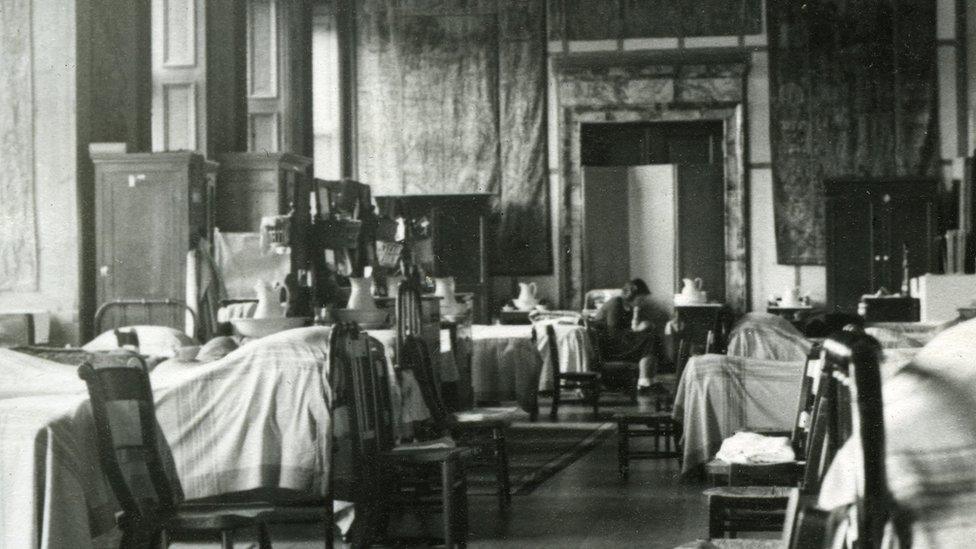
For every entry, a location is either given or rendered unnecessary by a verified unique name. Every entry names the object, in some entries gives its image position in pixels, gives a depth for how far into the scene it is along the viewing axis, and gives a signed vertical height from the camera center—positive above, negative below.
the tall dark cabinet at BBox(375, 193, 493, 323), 15.19 +0.38
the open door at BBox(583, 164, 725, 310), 15.63 +0.40
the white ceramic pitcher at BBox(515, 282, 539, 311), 15.01 -0.47
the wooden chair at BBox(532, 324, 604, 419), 11.25 -1.11
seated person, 12.85 -0.86
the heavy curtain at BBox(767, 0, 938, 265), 15.12 +1.96
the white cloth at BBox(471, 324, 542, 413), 10.01 -0.88
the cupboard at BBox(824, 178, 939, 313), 14.59 +0.19
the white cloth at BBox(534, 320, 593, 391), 11.98 -0.88
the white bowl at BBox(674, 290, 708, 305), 14.33 -0.49
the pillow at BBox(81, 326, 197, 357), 7.30 -0.45
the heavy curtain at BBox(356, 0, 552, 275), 15.78 +2.02
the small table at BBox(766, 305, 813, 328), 14.51 -0.67
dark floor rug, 7.29 -1.39
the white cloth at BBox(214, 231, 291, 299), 9.28 +0.02
